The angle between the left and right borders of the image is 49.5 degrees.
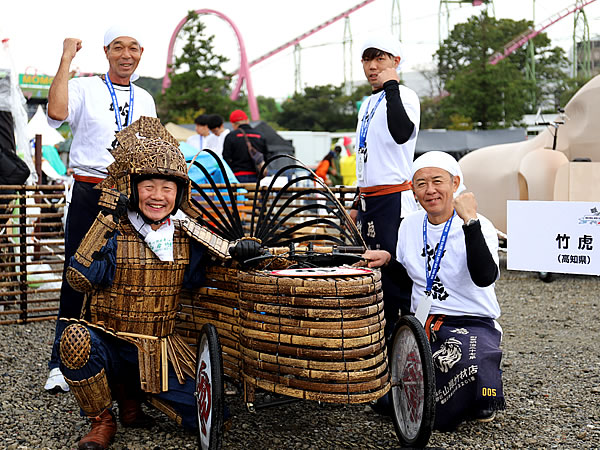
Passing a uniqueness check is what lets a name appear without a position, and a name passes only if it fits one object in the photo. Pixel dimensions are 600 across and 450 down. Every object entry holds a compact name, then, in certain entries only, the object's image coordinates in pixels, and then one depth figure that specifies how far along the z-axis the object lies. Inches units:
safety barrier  210.3
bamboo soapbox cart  91.7
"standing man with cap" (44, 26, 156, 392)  137.4
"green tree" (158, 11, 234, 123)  1305.4
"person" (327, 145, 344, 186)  612.1
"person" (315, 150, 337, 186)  511.7
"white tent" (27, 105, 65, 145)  507.2
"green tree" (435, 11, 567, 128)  1019.9
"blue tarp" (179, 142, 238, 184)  181.3
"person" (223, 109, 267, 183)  314.7
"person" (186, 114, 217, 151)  341.7
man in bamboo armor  109.8
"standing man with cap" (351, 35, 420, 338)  138.9
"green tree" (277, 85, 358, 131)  1807.0
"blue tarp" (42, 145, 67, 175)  590.0
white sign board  146.2
